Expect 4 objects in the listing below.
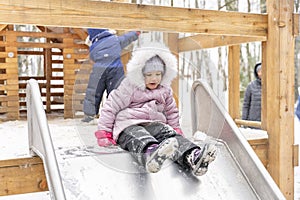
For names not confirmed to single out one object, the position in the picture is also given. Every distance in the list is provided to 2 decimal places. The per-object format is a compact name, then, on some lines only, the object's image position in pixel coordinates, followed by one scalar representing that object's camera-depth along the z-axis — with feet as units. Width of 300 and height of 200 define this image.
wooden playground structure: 6.09
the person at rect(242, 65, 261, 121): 13.15
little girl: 6.18
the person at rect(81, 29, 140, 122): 7.02
